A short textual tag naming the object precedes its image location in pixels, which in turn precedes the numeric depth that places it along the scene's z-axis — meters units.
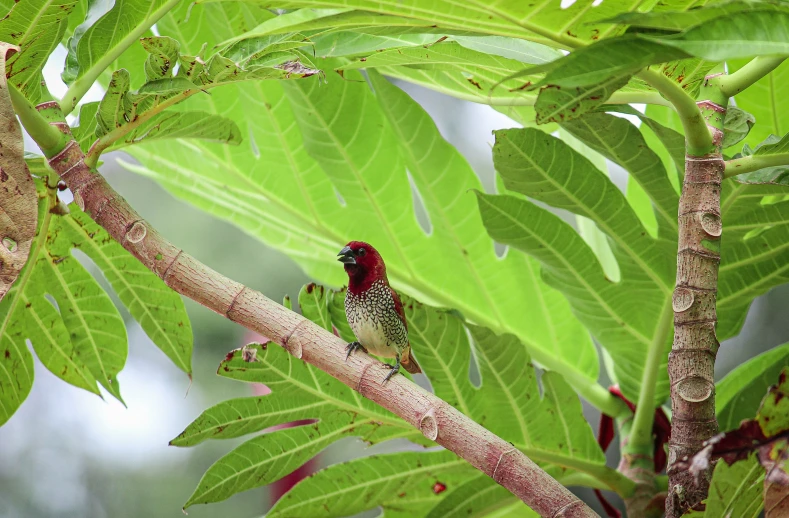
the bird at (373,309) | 6.03
